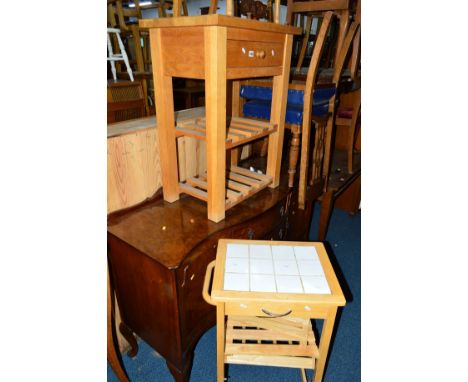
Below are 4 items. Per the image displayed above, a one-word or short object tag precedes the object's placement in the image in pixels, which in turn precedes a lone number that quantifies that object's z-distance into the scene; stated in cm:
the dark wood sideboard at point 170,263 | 103
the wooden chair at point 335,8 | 189
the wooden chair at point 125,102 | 196
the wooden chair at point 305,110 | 141
